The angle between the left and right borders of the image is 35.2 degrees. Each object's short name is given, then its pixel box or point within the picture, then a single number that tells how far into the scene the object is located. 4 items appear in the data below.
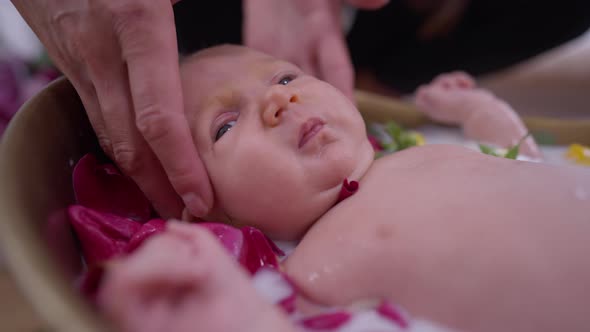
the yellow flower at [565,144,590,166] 0.54
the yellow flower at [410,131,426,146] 0.57
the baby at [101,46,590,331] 0.35
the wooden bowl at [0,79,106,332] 0.34
